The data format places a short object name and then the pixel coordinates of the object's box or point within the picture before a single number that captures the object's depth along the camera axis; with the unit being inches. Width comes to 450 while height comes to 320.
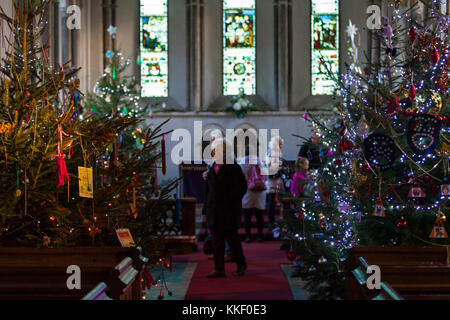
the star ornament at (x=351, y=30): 288.6
